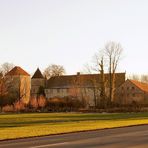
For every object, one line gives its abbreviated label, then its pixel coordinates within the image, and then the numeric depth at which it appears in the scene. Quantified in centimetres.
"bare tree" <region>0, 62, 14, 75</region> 12955
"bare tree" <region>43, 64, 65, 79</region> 14938
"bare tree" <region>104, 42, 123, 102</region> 9779
